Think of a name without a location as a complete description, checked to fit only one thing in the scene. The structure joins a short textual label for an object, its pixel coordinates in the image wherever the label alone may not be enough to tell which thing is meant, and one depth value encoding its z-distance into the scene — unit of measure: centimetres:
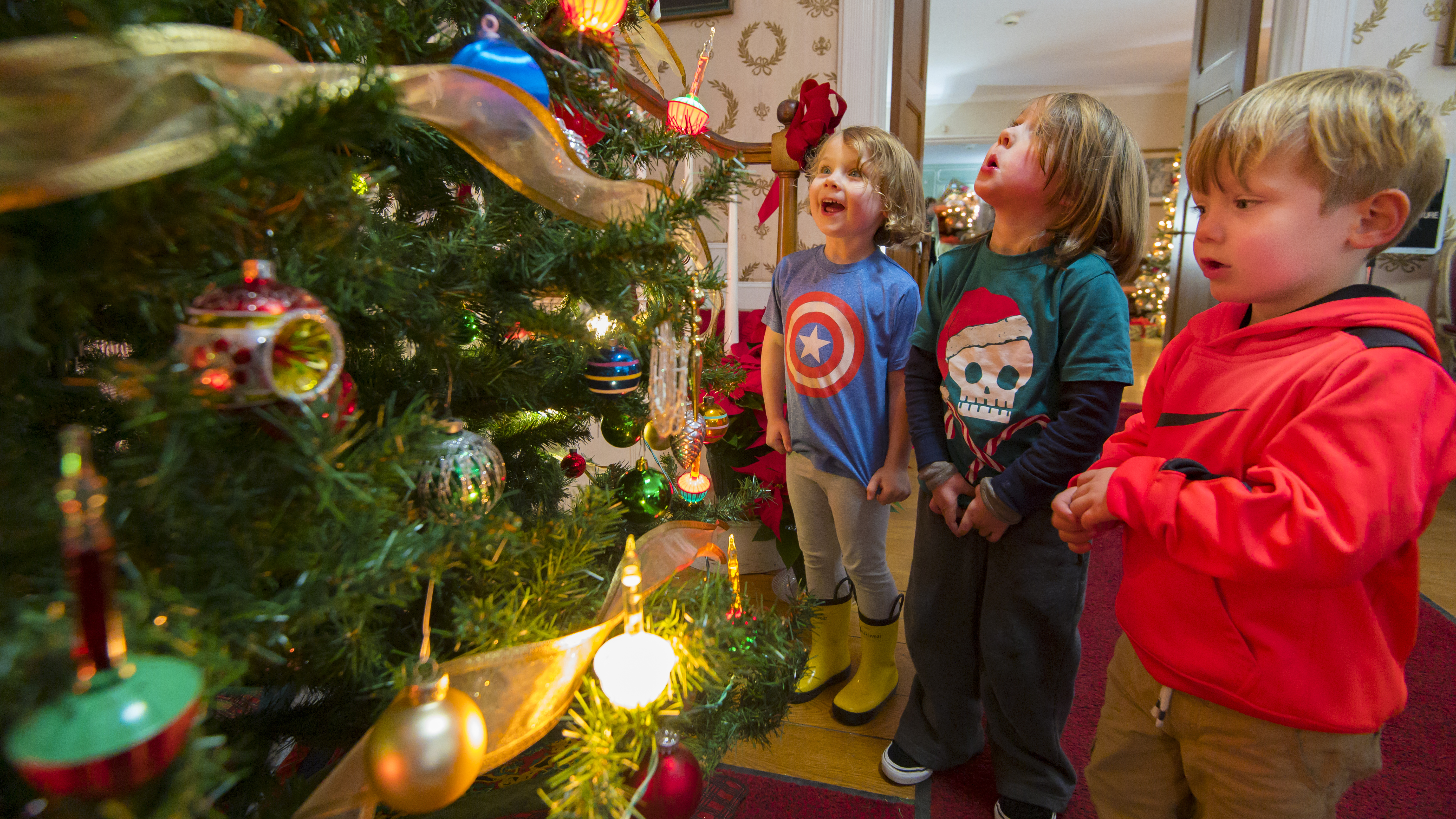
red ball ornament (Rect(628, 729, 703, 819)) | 54
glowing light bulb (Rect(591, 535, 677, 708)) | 50
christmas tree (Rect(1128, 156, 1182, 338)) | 595
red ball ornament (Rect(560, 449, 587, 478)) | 89
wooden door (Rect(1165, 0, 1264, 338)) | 246
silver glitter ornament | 48
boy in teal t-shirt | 88
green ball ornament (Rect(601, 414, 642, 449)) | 84
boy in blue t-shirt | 114
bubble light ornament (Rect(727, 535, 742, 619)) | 65
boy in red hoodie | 55
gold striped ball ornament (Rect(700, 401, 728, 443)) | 100
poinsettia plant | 148
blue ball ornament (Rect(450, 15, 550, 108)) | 49
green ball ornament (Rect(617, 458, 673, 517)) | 81
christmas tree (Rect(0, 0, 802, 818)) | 29
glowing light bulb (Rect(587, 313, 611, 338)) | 62
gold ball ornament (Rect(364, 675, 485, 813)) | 40
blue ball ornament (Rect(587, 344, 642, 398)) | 60
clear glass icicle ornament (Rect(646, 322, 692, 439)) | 57
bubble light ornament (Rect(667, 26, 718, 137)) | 95
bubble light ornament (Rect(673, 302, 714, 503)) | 84
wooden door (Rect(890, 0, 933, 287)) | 248
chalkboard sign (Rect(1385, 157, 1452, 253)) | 240
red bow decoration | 125
